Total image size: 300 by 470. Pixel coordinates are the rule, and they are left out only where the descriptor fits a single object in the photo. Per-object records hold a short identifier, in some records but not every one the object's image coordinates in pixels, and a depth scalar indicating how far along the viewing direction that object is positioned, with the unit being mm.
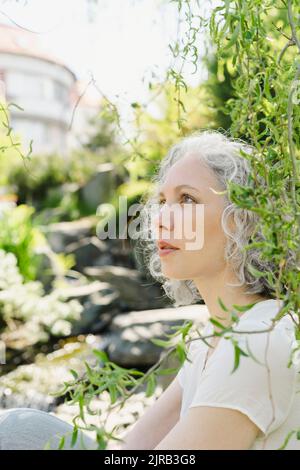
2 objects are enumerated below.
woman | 1322
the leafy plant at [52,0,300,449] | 1021
